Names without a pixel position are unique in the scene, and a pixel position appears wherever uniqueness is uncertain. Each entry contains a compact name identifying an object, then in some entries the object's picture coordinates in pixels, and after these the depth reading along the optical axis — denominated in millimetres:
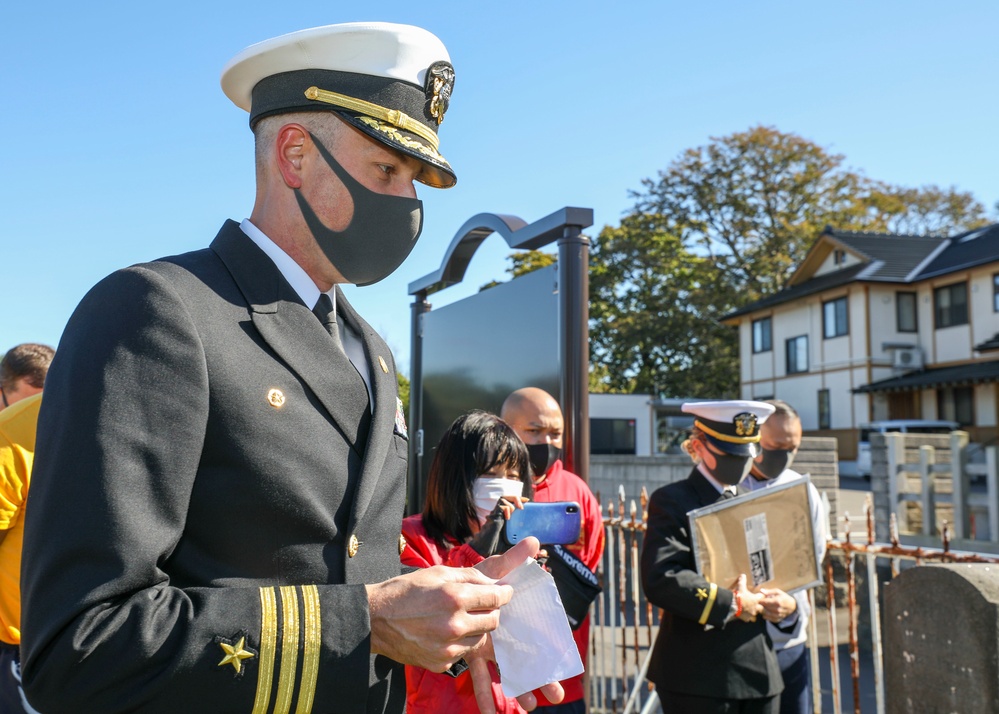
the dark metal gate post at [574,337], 4484
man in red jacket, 4246
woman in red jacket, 2908
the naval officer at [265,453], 1159
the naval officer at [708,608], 3455
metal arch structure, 4477
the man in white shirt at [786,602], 3633
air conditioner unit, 32781
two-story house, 30016
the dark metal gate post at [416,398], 7012
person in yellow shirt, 3207
